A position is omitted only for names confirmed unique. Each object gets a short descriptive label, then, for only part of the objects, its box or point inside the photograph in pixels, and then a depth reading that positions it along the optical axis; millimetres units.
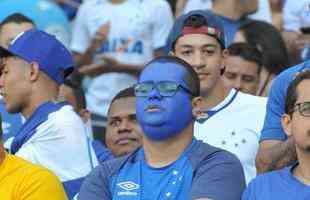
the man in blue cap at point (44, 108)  10548
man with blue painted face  8965
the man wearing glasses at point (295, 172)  8654
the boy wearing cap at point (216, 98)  10782
